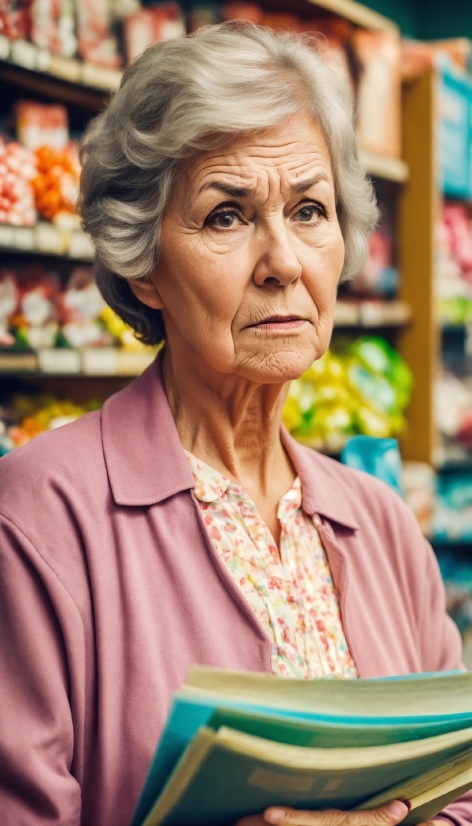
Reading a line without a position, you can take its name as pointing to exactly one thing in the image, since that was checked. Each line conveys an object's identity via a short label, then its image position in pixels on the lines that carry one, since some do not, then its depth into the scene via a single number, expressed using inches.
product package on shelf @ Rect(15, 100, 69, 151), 87.4
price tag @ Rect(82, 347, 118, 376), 90.7
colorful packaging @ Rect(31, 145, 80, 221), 86.0
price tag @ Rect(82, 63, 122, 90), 89.7
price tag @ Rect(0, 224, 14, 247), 81.2
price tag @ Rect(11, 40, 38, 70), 81.8
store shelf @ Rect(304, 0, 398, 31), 124.1
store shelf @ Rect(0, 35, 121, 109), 82.3
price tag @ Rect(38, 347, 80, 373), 86.7
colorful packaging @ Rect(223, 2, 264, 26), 112.3
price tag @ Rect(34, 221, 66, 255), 85.3
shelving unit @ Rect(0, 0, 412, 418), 83.1
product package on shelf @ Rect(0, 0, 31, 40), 81.2
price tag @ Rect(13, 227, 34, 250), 82.7
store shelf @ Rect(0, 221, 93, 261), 82.2
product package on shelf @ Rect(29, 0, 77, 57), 84.8
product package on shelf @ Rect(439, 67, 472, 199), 142.8
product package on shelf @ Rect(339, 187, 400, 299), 133.4
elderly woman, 44.6
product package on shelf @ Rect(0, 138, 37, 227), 81.9
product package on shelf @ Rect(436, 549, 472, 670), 151.3
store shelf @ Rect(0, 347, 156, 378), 84.1
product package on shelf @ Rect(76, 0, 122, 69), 91.0
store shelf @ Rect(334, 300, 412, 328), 124.9
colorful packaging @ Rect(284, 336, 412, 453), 124.3
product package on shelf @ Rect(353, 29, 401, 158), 129.9
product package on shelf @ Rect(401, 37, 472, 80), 139.5
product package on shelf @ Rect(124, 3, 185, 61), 95.8
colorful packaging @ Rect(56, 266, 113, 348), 91.7
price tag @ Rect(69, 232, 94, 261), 88.5
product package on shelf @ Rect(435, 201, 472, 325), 147.9
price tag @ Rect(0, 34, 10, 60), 80.6
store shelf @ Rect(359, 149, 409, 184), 129.8
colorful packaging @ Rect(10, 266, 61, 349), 87.4
